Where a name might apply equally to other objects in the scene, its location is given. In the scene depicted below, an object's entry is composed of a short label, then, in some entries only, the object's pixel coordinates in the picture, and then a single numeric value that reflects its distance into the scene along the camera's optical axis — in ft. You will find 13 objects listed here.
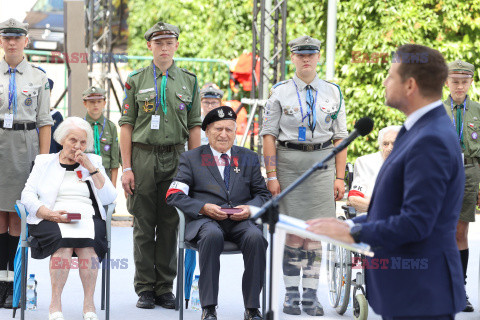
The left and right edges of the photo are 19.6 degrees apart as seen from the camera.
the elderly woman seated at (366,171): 30.11
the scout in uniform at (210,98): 45.24
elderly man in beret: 28.05
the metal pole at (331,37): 57.68
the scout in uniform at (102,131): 43.89
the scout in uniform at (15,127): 30.50
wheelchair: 29.34
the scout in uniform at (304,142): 30.74
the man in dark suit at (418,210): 14.97
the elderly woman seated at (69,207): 28.14
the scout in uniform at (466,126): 33.68
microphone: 16.82
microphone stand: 16.56
